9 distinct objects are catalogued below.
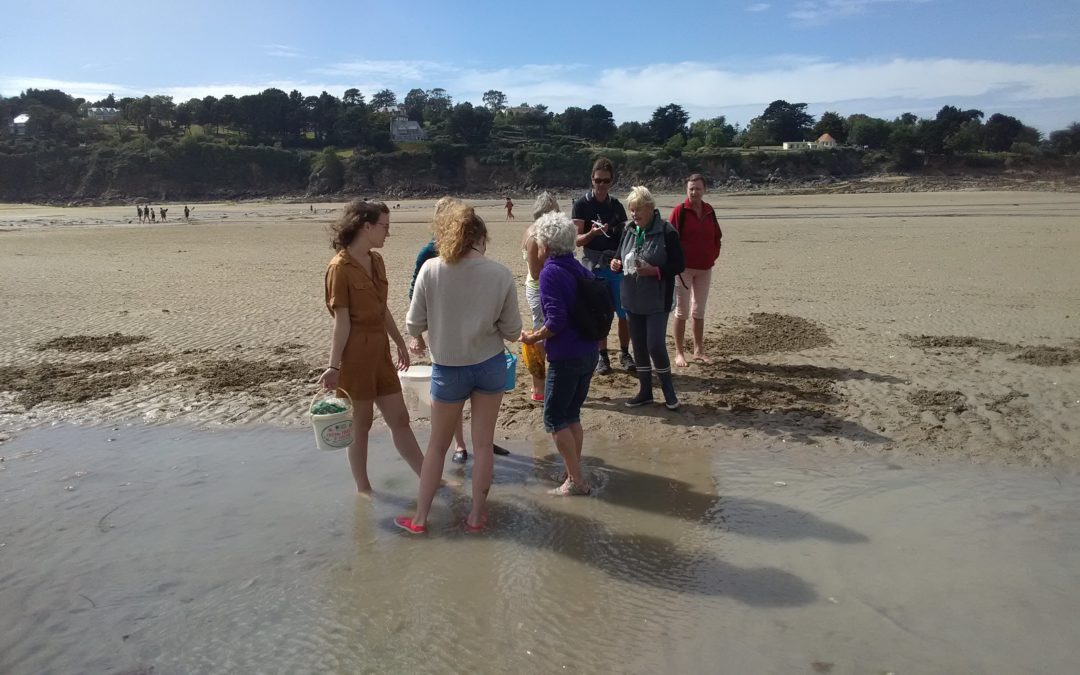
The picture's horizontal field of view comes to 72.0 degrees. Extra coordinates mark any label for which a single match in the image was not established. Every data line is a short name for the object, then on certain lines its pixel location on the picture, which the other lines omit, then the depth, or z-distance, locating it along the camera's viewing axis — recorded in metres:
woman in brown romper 4.61
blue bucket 5.30
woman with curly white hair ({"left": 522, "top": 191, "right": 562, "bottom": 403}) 5.77
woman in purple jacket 4.65
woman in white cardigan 4.21
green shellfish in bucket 4.62
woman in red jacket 7.58
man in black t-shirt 7.04
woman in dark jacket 6.22
